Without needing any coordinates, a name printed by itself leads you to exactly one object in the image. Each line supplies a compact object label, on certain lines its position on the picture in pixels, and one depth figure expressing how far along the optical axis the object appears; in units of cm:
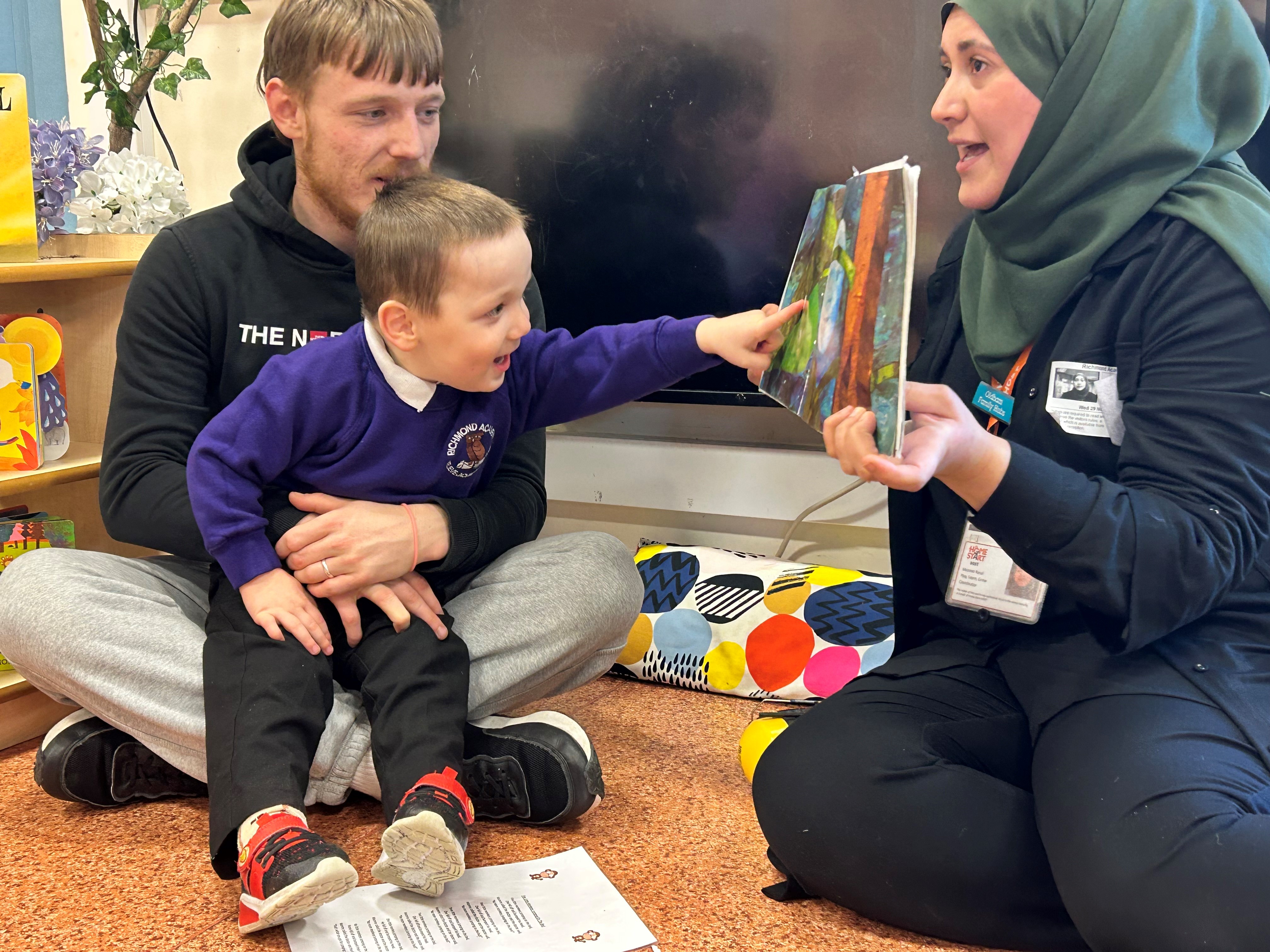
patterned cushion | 185
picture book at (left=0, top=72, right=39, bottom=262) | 166
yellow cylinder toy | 152
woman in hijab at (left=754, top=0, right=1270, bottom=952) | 99
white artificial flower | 188
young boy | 121
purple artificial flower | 178
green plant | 205
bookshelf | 185
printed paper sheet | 108
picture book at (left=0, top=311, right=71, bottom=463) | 171
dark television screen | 187
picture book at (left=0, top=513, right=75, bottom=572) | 168
